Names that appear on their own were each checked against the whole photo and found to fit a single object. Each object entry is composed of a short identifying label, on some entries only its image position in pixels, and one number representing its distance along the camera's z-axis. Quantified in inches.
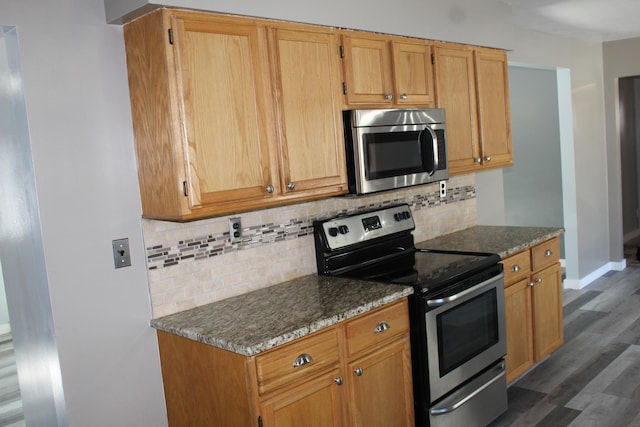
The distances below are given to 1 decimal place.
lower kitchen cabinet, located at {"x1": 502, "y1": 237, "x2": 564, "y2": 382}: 132.3
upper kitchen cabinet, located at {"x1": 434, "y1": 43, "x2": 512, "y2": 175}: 133.4
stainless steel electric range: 104.0
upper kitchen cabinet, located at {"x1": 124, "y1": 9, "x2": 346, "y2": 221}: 84.2
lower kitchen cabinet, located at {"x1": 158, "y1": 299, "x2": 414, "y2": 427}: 80.2
